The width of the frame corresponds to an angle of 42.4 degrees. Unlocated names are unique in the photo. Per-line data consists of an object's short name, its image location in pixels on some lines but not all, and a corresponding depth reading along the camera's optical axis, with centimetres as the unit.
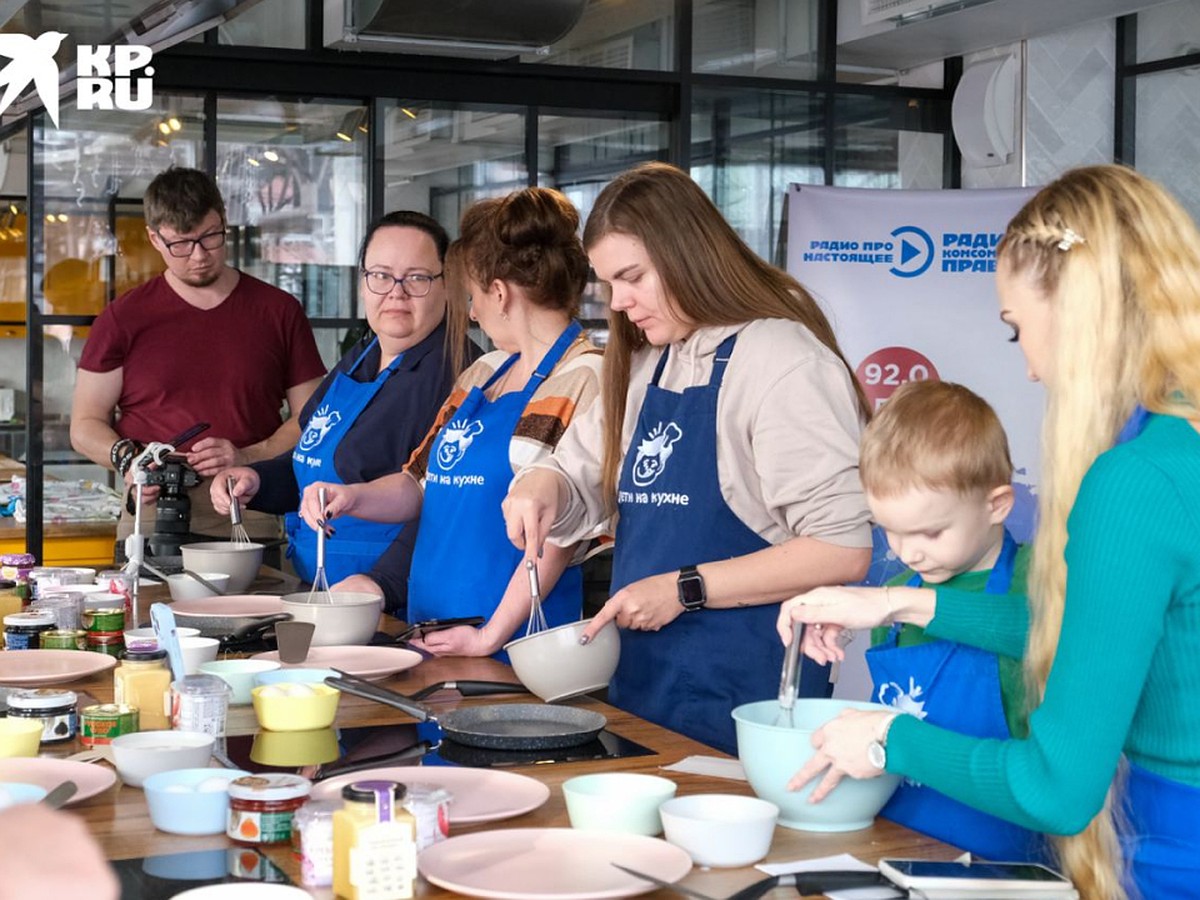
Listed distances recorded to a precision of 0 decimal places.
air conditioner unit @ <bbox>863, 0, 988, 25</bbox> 533
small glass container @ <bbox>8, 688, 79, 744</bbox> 201
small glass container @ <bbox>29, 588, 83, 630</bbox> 283
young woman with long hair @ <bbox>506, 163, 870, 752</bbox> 246
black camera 362
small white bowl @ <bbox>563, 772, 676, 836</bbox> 162
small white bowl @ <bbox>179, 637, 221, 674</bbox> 235
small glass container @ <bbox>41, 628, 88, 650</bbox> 267
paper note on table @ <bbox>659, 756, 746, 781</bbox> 189
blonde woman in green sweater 147
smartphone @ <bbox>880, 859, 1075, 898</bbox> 144
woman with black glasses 362
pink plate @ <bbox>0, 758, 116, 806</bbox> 179
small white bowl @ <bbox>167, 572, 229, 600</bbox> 327
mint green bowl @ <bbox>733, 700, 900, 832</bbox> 166
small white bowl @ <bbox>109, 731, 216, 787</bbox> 181
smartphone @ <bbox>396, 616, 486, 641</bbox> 283
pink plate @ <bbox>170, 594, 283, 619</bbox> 291
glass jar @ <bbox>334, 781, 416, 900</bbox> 142
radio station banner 552
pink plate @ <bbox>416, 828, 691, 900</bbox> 144
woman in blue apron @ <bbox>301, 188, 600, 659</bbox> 307
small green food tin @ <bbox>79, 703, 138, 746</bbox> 202
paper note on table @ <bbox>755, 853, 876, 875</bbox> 154
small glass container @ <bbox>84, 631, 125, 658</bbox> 271
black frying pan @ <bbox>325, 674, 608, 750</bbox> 201
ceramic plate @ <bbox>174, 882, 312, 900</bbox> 139
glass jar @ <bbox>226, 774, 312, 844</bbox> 161
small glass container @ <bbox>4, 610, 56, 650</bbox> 266
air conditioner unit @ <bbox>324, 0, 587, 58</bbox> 418
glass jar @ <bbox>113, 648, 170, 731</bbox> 214
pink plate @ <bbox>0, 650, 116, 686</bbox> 242
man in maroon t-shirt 472
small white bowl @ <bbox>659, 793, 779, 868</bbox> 153
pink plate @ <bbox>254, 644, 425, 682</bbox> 249
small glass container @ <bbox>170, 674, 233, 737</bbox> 201
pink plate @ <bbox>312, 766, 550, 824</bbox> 169
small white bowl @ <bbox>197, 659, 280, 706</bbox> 229
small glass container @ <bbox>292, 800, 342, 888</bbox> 148
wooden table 153
